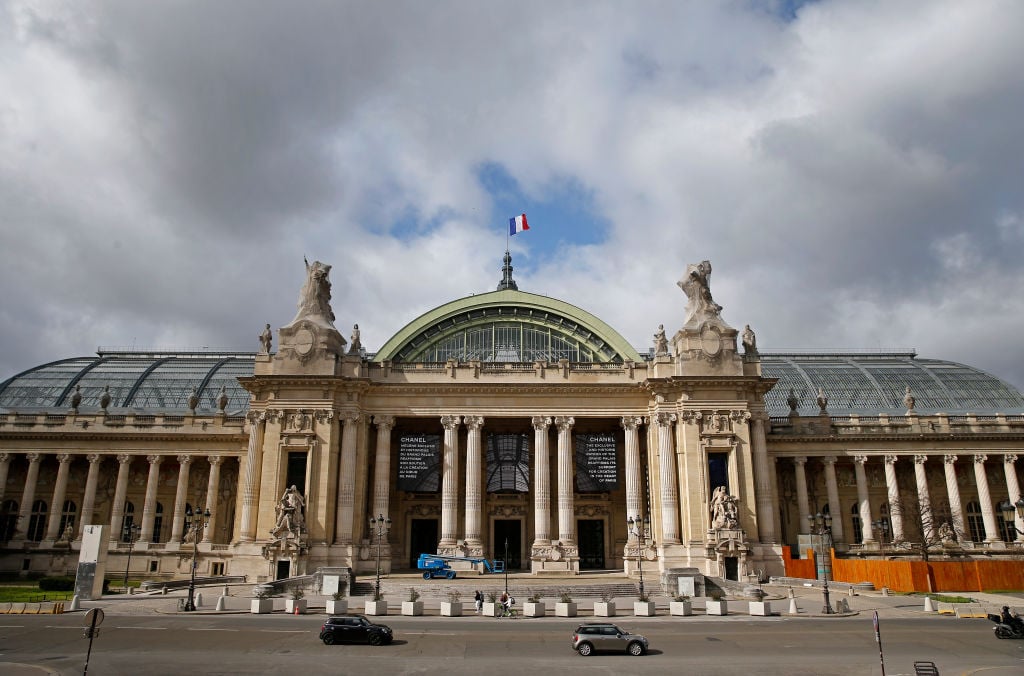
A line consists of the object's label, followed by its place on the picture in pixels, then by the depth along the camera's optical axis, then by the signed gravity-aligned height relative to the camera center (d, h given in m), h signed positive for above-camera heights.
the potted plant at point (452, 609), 36.59 -4.30
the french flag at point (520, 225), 67.56 +27.44
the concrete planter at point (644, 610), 36.97 -4.38
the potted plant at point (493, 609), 36.72 -4.34
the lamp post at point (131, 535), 55.48 -1.07
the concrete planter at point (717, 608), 36.66 -4.24
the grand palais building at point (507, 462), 56.00 +5.14
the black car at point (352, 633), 27.33 -4.12
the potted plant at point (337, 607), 36.22 -4.20
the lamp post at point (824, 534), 36.66 -0.73
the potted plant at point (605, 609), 35.62 -4.19
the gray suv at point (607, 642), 25.28 -4.11
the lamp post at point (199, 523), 61.42 -0.07
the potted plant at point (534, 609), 36.75 -4.33
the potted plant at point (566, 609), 36.56 -4.29
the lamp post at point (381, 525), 48.16 -0.19
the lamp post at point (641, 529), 49.40 -0.47
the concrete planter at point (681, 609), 36.88 -4.33
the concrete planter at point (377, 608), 36.69 -4.30
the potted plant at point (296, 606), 37.72 -4.31
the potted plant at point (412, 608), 36.81 -4.28
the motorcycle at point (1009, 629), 27.56 -3.97
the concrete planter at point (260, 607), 37.49 -4.33
